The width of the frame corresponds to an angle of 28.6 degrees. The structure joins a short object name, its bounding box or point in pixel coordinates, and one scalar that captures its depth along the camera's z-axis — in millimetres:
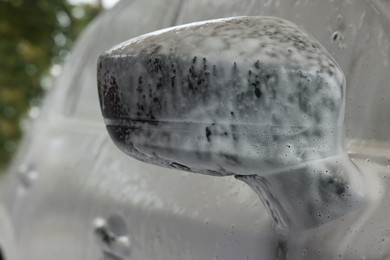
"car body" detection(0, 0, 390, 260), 1193
